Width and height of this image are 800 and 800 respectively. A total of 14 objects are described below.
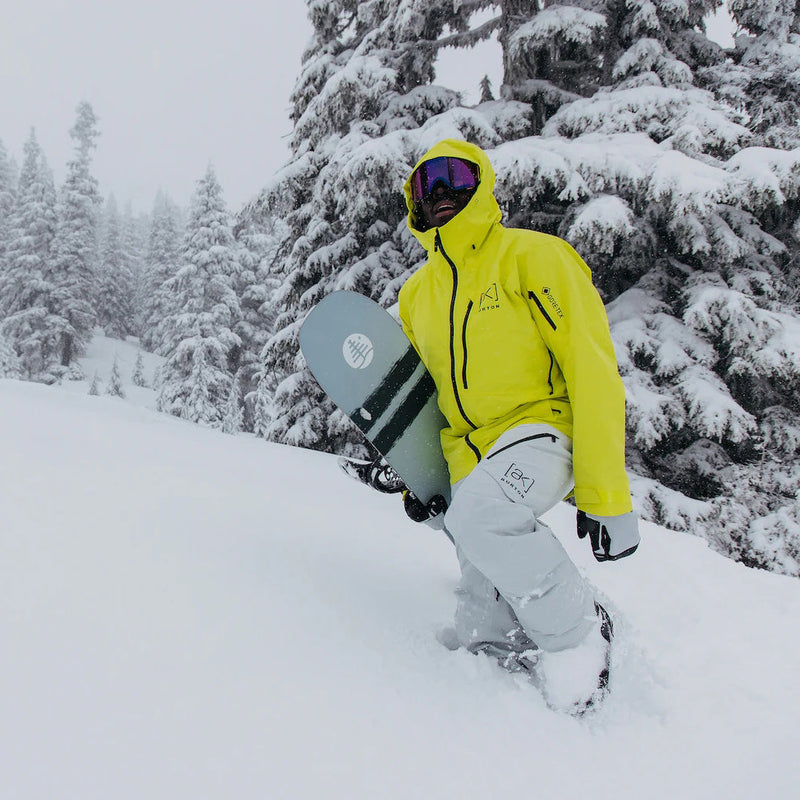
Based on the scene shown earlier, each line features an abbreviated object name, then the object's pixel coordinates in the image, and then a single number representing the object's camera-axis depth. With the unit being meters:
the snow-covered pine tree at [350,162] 7.09
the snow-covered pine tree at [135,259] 48.12
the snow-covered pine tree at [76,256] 32.22
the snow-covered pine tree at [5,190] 42.81
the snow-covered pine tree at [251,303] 26.55
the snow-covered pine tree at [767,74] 8.10
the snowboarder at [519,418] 1.76
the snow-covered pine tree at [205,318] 23.20
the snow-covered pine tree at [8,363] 25.52
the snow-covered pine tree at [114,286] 43.47
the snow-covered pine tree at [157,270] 41.06
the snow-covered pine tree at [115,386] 31.41
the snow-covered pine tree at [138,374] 36.94
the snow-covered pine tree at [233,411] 24.11
